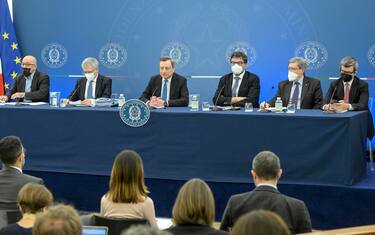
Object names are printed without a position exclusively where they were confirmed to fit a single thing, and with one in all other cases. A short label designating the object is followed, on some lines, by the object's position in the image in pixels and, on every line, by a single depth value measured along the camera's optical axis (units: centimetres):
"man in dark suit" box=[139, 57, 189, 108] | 1179
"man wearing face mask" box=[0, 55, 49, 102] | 1242
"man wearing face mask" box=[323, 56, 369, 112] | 1089
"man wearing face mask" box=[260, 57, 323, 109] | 1119
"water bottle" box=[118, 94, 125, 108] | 1083
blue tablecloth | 923
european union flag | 1592
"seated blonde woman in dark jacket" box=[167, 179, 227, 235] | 492
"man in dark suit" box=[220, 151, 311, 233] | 583
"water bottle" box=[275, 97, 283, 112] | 994
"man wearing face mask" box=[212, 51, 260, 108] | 1157
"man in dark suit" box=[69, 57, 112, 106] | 1236
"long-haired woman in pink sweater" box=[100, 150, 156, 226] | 616
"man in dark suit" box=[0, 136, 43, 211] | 679
